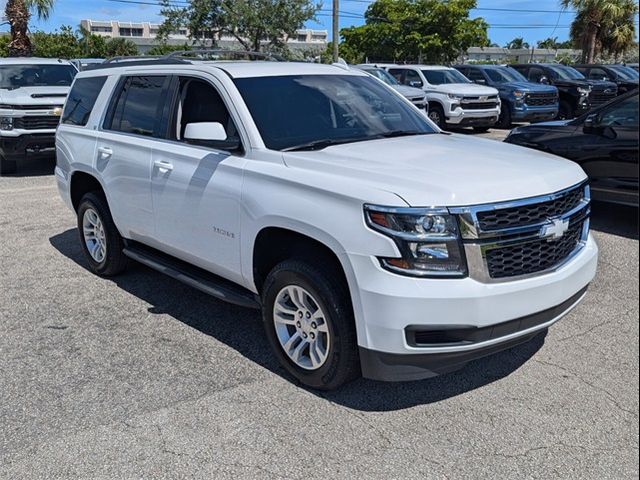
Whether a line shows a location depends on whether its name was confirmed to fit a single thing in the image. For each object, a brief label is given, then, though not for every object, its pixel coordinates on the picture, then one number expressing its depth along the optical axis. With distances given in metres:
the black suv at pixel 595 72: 21.31
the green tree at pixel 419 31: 41.44
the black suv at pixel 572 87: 19.30
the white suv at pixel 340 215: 3.14
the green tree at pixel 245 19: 29.09
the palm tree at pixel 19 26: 20.47
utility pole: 27.53
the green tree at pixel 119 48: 52.77
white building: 92.26
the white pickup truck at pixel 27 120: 11.57
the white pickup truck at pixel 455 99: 16.80
